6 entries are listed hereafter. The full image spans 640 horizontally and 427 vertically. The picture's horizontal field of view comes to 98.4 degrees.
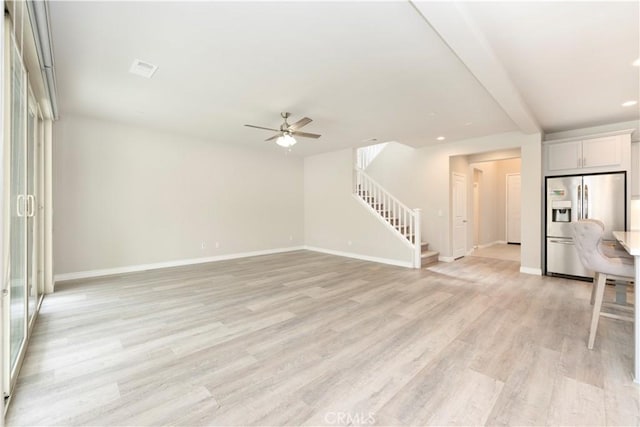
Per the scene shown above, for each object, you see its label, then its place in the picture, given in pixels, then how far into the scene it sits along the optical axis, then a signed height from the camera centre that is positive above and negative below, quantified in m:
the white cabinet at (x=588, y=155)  4.46 +0.95
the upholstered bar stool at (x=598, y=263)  2.43 -0.48
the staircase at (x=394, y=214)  5.75 -0.05
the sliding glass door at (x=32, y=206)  2.84 +0.09
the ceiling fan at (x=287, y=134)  4.28 +1.23
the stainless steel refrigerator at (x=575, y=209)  4.48 +0.02
